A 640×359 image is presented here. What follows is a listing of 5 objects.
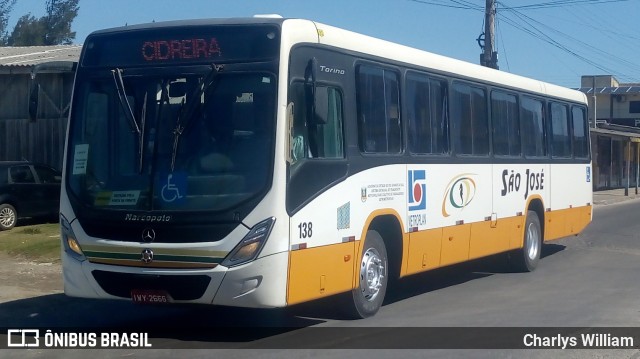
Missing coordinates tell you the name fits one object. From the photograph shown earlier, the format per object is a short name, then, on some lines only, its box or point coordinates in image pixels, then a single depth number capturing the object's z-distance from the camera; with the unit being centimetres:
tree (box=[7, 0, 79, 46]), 7756
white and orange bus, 892
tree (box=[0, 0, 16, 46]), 7762
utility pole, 2666
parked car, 2114
